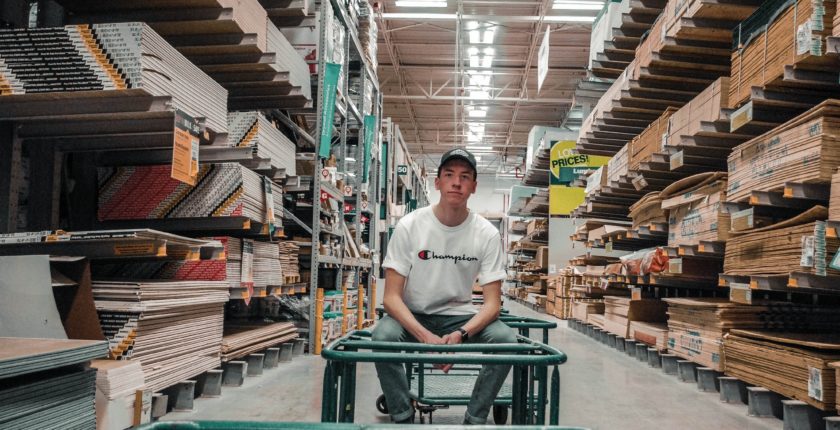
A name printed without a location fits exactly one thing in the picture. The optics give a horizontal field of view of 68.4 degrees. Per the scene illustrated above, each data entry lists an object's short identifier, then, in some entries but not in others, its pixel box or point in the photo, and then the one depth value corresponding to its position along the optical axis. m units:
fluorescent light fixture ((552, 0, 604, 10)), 13.24
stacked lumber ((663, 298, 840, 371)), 4.57
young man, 2.98
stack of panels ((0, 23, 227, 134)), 3.17
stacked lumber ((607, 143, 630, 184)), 7.25
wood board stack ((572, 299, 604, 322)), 9.27
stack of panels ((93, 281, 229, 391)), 3.09
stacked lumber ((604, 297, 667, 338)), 6.87
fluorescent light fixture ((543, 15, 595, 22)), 13.85
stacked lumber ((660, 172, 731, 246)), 4.91
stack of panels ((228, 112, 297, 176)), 4.81
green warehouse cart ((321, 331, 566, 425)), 2.00
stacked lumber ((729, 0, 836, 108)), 3.53
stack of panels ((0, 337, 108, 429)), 2.07
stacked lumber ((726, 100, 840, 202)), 3.50
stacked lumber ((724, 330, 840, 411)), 3.31
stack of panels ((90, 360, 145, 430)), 2.68
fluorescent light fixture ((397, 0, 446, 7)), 13.87
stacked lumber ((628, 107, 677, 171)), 6.07
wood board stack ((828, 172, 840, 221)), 3.27
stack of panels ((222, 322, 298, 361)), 4.34
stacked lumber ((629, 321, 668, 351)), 5.79
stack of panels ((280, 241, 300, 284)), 5.63
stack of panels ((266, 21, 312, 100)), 4.92
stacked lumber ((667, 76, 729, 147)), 4.72
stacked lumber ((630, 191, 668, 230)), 6.42
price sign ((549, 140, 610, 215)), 12.31
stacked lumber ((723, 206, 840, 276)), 3.39
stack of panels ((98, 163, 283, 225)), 4.35
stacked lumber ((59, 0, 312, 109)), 4.07
